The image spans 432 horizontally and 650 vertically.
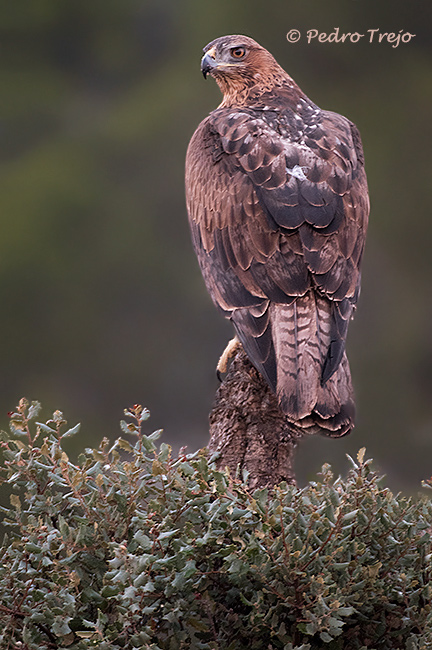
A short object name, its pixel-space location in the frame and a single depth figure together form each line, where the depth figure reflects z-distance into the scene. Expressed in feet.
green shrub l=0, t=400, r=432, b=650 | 50.75
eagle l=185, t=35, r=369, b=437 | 51.62
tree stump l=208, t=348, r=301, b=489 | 52.02
